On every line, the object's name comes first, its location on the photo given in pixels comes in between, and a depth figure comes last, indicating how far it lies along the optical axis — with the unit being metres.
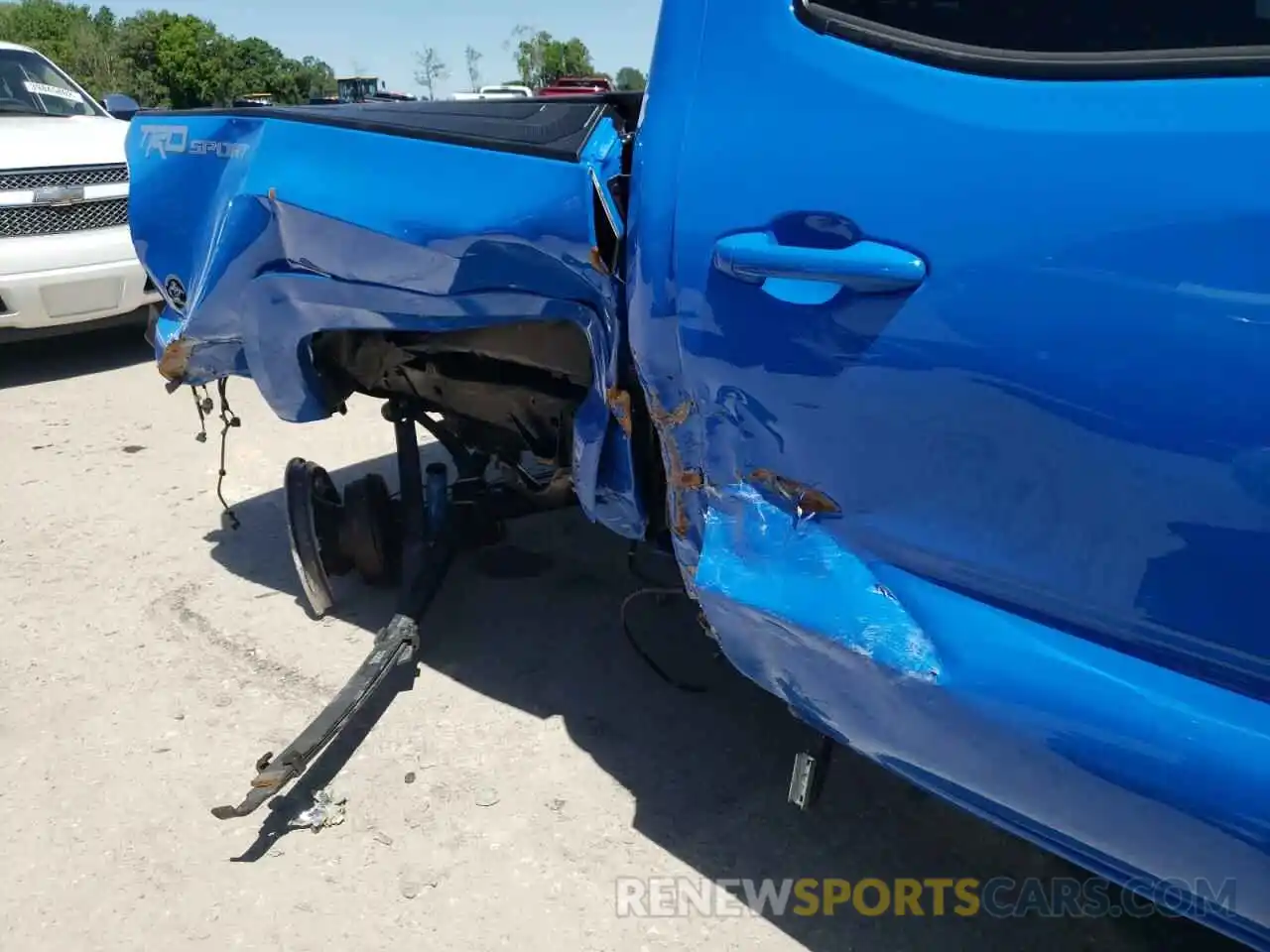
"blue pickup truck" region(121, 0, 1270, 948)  1.23
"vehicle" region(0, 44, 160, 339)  5.56
